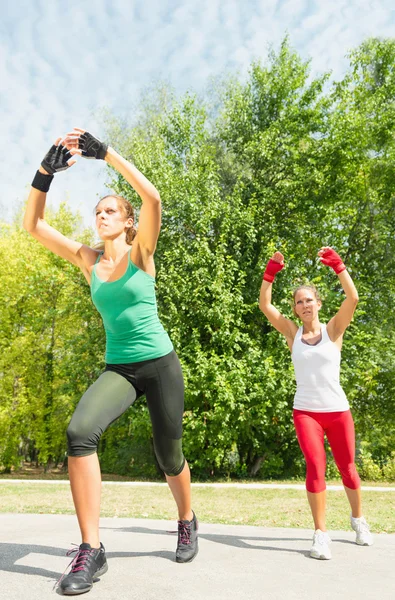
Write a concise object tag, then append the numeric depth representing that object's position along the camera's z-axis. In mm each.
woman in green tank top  2824
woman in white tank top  3826
